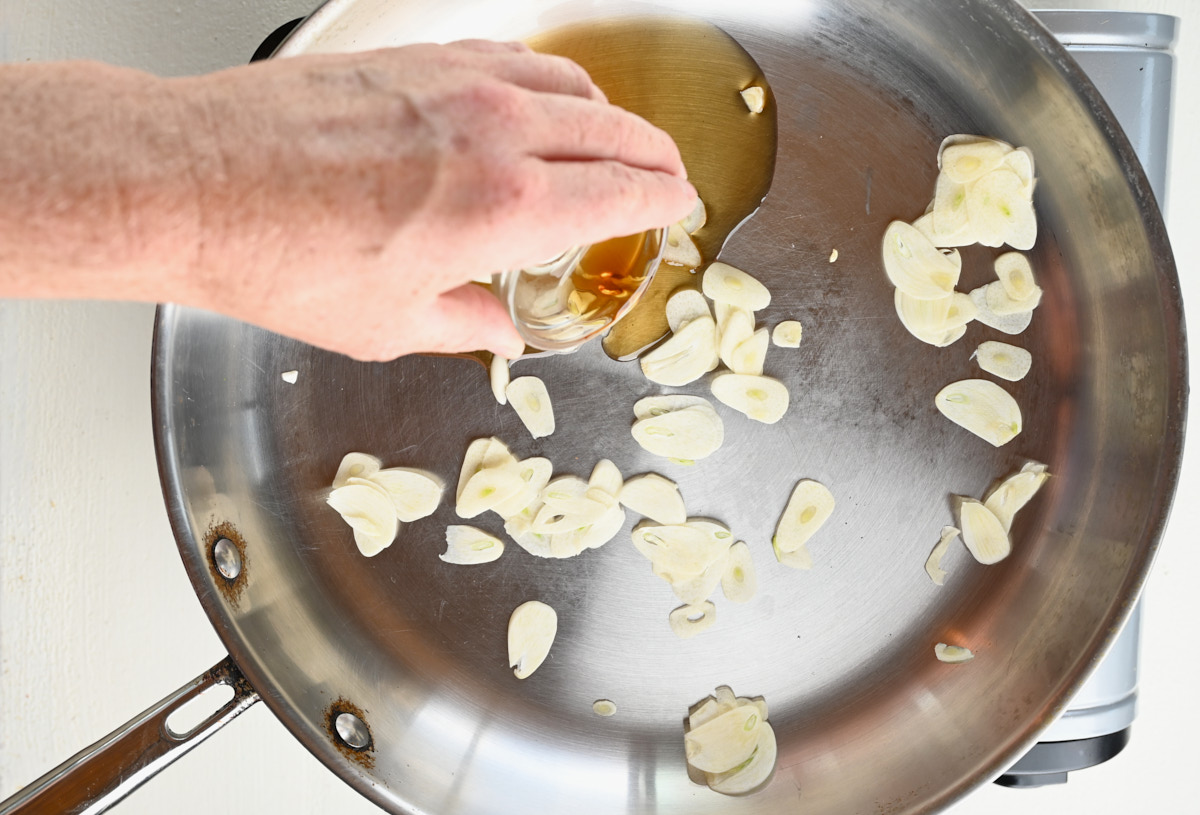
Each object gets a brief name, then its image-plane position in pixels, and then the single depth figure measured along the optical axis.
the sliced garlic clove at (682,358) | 0.56
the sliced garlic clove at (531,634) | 0.59
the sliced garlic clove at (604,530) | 0.57
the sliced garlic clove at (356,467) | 0.58
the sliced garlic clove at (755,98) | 0.56
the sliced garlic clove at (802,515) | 0.57
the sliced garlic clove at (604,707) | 0.60
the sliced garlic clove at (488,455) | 0.57
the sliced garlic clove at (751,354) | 0.56
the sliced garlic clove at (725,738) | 0.59
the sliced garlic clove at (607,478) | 0.57
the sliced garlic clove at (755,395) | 0.56
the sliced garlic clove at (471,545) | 0.58
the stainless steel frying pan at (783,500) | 0.54
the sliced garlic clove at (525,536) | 0.58
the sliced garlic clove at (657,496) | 0.57
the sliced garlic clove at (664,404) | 0.57
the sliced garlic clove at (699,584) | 0.58
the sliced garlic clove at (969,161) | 0.55
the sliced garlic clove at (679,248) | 0.55
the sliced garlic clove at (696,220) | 0.55
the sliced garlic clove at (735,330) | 0.55
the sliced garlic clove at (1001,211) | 0.55
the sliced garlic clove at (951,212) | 0.55
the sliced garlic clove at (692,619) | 0.59
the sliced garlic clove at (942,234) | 0.55
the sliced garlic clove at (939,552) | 0.58
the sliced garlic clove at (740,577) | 0.58
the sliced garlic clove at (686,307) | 0.56
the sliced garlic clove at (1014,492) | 0.58
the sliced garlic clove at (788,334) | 0.56
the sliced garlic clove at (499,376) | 0.56
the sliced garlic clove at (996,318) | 0.56
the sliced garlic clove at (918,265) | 0.55
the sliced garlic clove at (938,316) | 0.55
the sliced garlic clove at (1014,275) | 0.56
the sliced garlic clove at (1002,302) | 0.56
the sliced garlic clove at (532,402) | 0.57
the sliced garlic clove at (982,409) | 0.56
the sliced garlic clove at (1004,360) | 0.56
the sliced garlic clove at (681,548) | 0.57
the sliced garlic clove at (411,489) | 0.57
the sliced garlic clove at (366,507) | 0.57
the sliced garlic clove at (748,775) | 0.60
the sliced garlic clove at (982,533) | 0.58
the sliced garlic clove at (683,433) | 0.57
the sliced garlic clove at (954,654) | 0.59
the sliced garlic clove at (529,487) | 0.57
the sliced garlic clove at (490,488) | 0.57
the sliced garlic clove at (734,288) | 0.55
